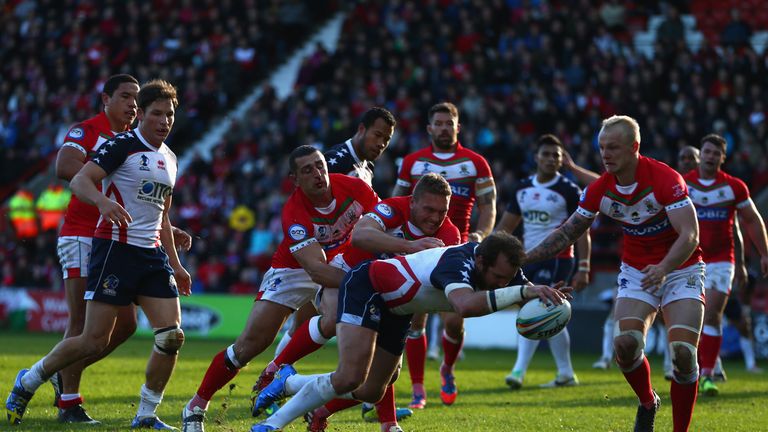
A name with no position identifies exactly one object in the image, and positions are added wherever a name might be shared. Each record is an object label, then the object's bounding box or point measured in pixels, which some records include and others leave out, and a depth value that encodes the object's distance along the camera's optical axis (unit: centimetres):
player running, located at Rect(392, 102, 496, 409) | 2355
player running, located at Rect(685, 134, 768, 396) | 2573
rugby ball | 1330
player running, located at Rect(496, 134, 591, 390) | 2691
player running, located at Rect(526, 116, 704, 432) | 1703
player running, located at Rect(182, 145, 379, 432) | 1708
